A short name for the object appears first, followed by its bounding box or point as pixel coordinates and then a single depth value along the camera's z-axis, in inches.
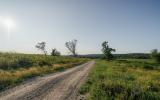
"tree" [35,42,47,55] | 2751.7
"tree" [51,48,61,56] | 2792.8
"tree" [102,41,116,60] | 2273.0
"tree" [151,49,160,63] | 2179.6
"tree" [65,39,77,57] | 2848.7
